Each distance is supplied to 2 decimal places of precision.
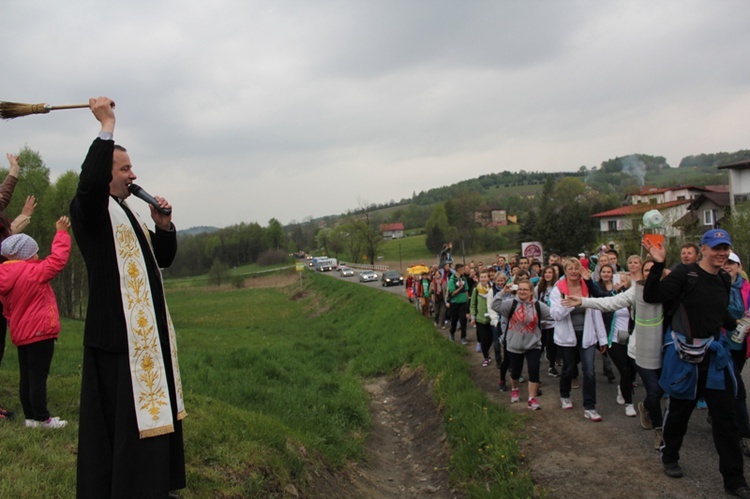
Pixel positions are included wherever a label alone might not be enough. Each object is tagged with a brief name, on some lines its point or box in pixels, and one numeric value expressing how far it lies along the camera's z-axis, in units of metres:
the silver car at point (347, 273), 64.81
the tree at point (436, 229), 85.62
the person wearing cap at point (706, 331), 4.84
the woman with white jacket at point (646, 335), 5.79
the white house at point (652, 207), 34.39
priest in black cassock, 2.90
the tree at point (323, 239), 113.14
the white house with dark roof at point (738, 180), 40.75
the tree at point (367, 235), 87.81
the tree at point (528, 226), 60.69
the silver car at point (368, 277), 51.94
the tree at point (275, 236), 115.74
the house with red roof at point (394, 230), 121.19
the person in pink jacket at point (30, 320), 5.02
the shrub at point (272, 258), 102.69
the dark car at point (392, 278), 44.69
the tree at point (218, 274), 73.88
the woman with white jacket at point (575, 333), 7.29
